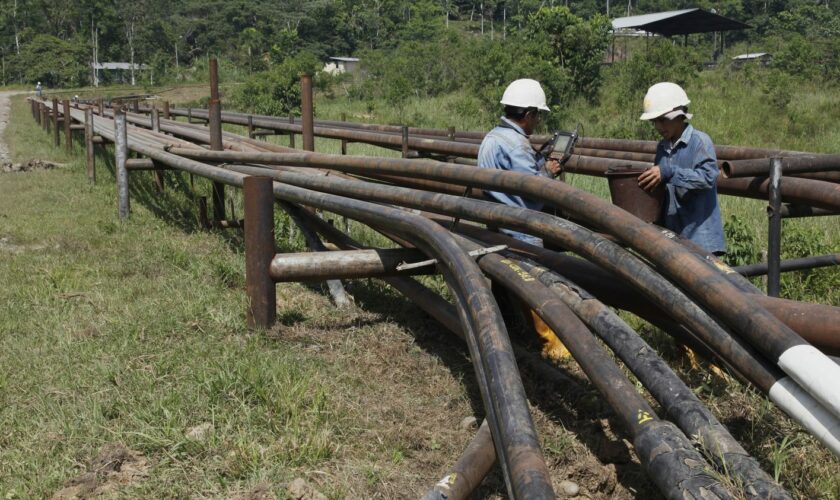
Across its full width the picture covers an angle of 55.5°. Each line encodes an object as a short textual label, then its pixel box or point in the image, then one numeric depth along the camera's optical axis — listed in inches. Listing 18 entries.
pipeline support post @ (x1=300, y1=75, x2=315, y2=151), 299.6
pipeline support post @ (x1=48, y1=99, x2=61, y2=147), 736.3
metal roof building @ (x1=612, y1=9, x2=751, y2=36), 1195.9
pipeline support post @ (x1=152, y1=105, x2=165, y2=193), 375.2
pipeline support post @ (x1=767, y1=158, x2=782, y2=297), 147.3
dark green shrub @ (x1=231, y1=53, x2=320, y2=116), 1117.7
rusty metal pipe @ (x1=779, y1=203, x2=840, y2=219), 169.2
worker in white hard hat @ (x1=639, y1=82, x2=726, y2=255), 155.9
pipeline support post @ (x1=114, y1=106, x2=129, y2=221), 316.5
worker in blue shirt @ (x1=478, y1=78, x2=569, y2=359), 165.3
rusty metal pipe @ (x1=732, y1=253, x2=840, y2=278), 192.5
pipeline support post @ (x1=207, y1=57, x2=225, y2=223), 289.3
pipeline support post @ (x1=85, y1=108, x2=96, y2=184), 443.5
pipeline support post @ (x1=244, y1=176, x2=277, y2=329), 159.5
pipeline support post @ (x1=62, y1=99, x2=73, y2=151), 628.6
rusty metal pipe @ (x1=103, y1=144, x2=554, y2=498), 85.5
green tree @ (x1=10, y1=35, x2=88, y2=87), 2694.4
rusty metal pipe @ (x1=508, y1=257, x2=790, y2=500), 78.8
